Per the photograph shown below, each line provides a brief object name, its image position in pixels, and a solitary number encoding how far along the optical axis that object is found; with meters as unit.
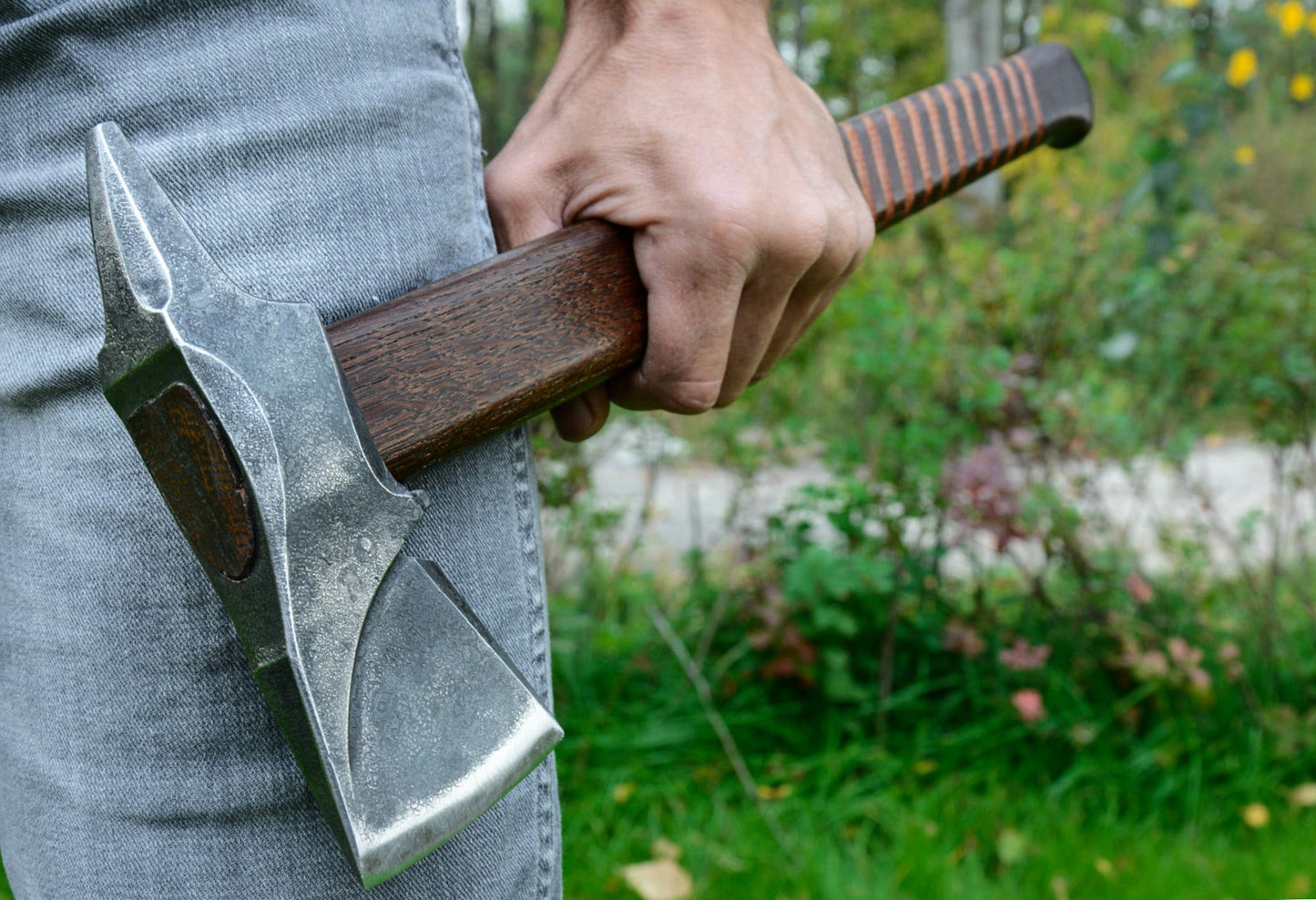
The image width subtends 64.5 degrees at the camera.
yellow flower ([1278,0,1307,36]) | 2.94
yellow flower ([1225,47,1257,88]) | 2.99
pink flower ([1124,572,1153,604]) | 2.44
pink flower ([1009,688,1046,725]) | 2.30
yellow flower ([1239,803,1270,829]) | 2.25
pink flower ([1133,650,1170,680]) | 2.39
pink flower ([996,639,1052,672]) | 2.38
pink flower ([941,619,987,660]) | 2.52
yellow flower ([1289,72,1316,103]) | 3.24
